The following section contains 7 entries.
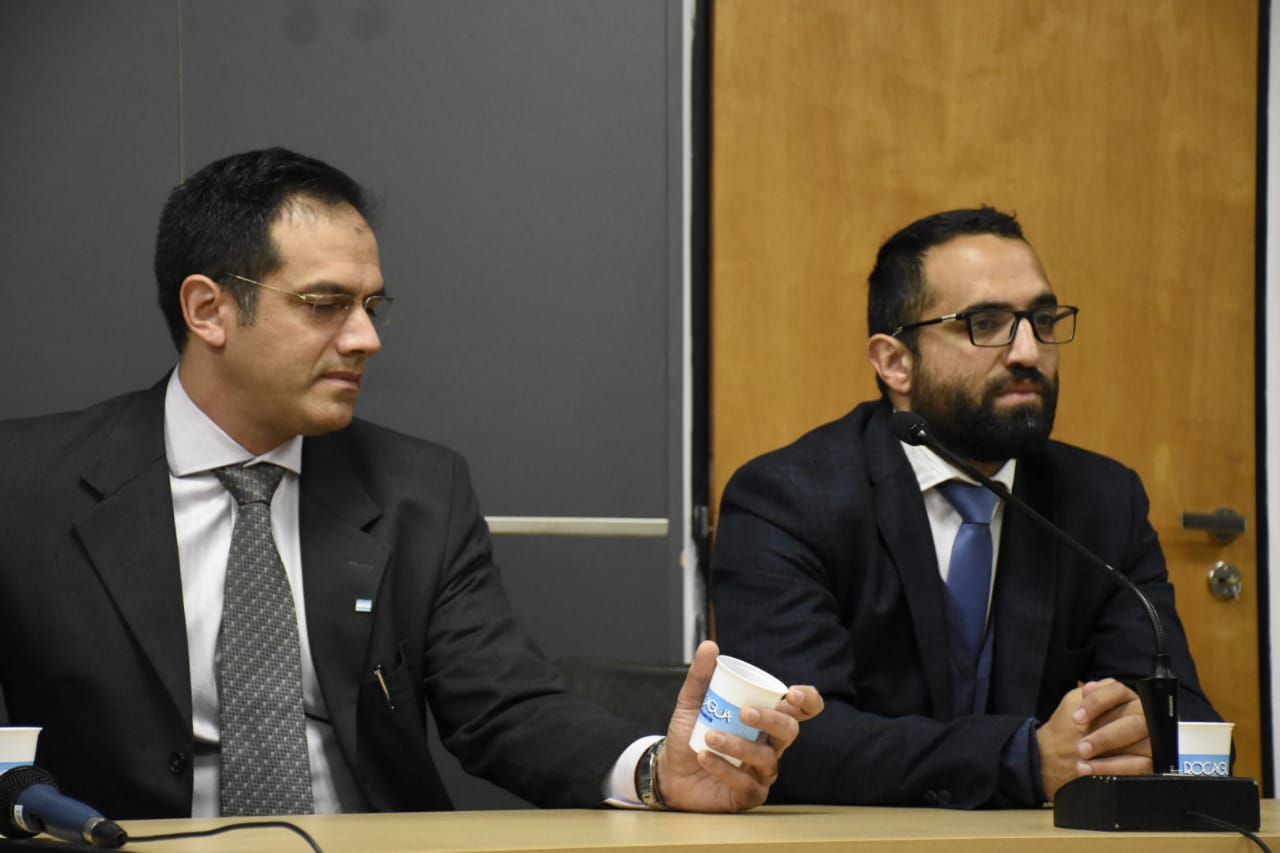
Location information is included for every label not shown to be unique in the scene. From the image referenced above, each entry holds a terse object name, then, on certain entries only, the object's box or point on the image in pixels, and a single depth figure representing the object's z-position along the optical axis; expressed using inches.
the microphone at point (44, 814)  105.5
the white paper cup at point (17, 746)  110.3
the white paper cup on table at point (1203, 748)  116.2
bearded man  133.8
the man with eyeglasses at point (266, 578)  128.3
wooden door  158.4
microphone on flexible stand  112.2
